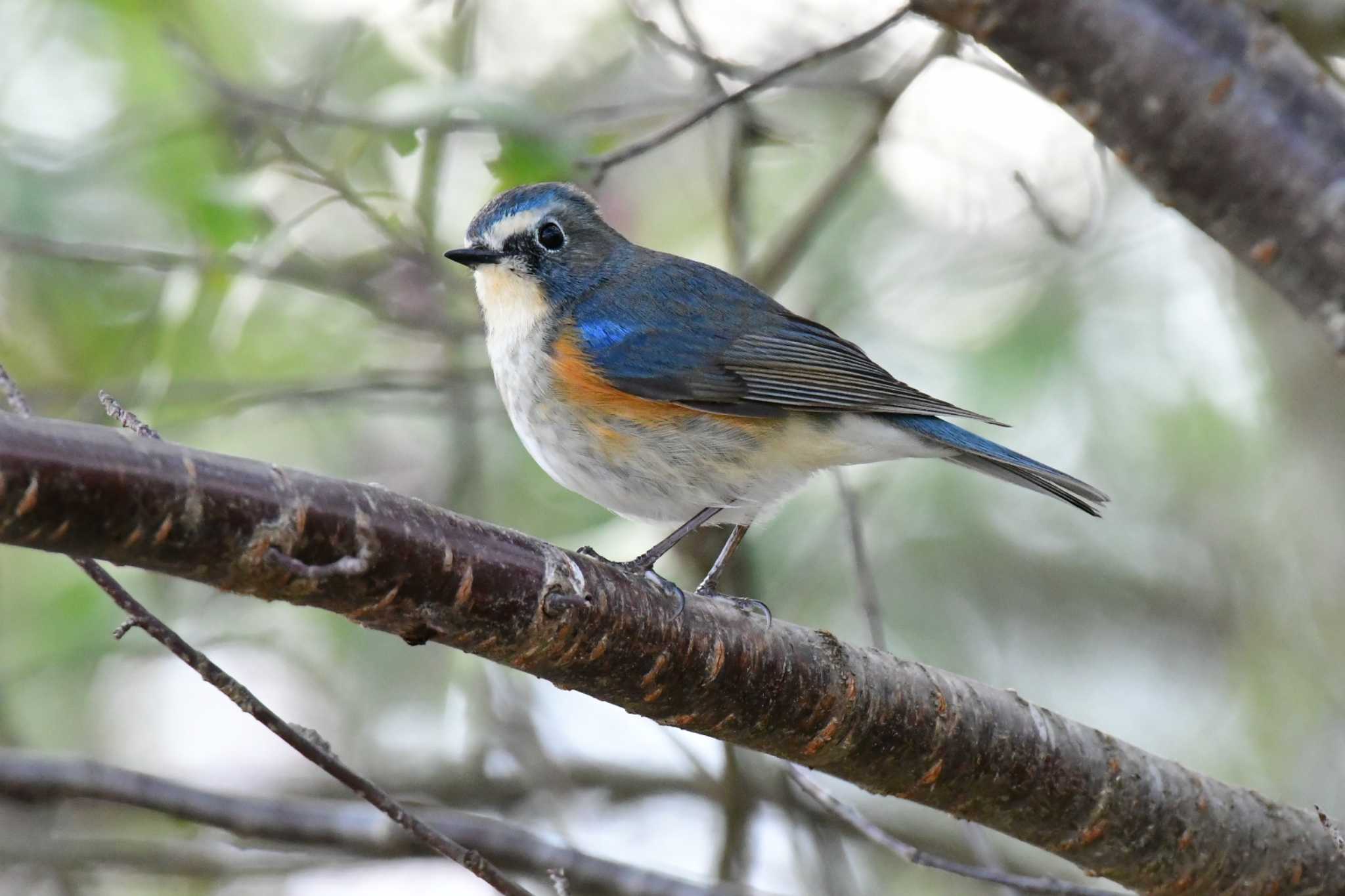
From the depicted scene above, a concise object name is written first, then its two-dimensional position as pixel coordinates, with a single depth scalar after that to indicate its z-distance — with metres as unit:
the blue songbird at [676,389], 7.42
